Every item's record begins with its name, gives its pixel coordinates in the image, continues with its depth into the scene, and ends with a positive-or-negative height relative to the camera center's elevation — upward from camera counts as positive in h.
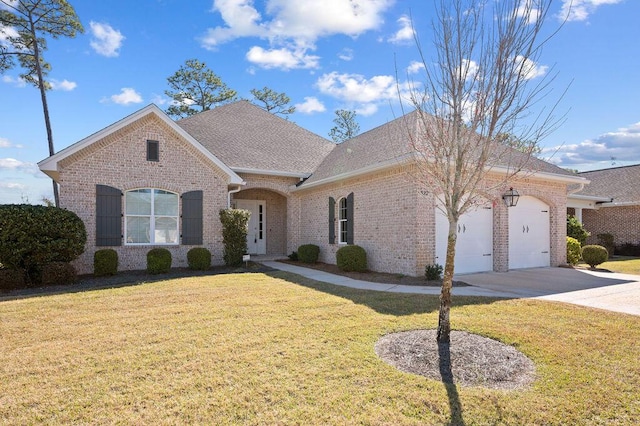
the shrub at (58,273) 9.39 -1.31
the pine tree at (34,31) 20.39 +11.32
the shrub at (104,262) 10.72 -1.17
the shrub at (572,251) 13.64 -1.09
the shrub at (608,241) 19.36 -1.02
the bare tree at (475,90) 4.28 +1.67
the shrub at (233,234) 12.74 -0.39
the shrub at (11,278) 9.02 -1.38
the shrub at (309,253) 14.16 -1.19
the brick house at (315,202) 10.68 +0.71
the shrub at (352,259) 11.42 -1.15
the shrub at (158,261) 11.23 -1.18
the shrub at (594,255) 12.98 -1.19
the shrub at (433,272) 9.77 -1.35
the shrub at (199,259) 12.06 -1.20
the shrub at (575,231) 16.08 -0.40
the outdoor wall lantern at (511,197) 11.51 +0.81
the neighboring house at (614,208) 19.89 +0.80
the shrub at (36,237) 9.13 -0.35
